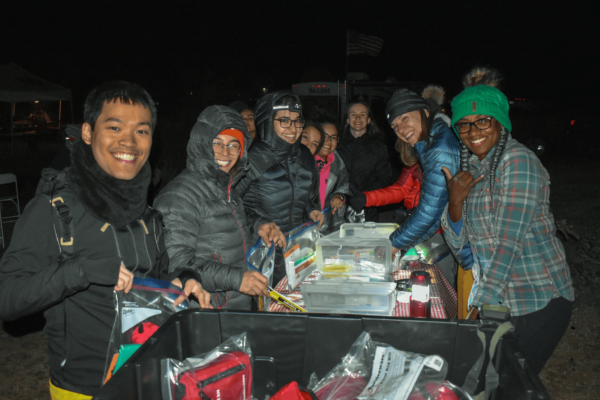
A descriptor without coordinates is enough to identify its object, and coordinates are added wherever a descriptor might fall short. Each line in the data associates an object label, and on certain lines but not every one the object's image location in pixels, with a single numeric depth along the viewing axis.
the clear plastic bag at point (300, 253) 2.76
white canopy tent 13.27
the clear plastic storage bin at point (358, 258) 2.88
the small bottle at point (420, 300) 2.34
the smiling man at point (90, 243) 1.49
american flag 12.98
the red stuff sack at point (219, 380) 1.20
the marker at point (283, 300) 2.20
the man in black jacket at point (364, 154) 5.38
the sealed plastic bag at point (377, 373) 1.23
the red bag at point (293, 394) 1.20
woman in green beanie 1.95
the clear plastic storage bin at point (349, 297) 2.35
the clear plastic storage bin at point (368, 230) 3.37
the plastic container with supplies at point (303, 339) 1.38
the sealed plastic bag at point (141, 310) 1.52
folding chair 6.79
